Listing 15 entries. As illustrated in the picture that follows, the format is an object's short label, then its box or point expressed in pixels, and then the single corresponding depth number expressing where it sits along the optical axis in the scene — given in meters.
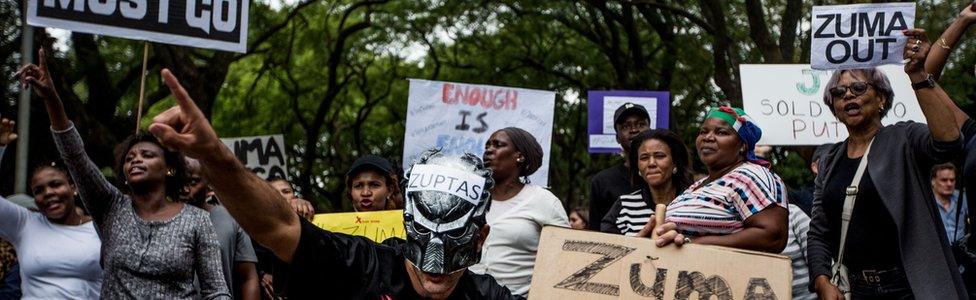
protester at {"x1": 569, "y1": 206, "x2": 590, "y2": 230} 10.20
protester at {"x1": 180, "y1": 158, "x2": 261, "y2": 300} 5.64
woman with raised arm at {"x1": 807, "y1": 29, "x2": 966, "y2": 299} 4.22
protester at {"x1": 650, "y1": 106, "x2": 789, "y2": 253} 4.34
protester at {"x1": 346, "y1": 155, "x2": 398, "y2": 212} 6.28
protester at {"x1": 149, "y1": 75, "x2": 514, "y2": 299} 2.56
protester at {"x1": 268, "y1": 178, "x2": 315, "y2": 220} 6.11
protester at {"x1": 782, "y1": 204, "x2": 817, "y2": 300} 5.07
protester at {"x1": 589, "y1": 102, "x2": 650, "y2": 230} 6.44
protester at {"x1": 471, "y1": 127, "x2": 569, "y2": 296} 5.49
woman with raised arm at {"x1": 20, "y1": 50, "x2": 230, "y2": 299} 4.95
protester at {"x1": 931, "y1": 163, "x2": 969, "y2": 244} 8.08
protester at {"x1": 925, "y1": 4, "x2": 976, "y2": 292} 4.33
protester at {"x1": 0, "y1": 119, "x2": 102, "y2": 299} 5.44
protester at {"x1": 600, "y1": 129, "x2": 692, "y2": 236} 5.47
